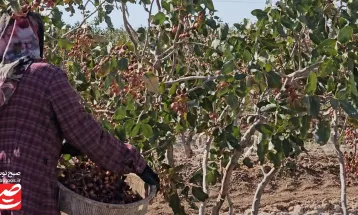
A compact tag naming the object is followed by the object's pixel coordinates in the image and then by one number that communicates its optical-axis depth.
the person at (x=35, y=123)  2.47
